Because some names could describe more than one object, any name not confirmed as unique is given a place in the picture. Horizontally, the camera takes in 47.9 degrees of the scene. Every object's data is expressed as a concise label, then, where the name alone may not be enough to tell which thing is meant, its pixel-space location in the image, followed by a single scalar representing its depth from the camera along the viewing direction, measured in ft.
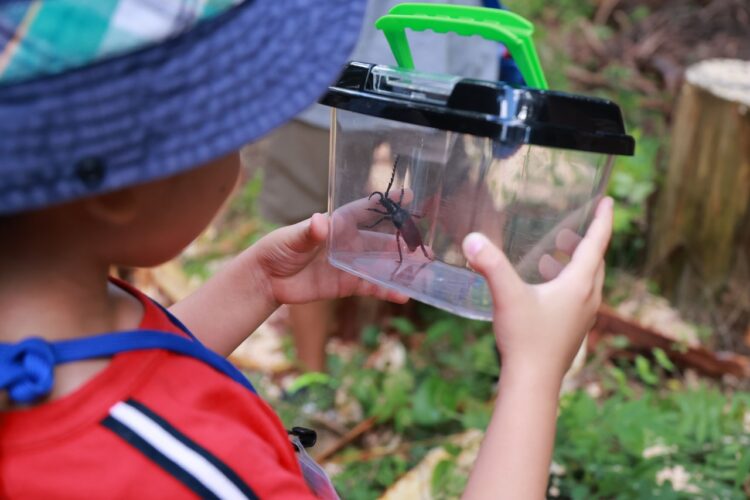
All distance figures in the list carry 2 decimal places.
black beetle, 3.78
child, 2.32
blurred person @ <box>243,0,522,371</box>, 6.65
